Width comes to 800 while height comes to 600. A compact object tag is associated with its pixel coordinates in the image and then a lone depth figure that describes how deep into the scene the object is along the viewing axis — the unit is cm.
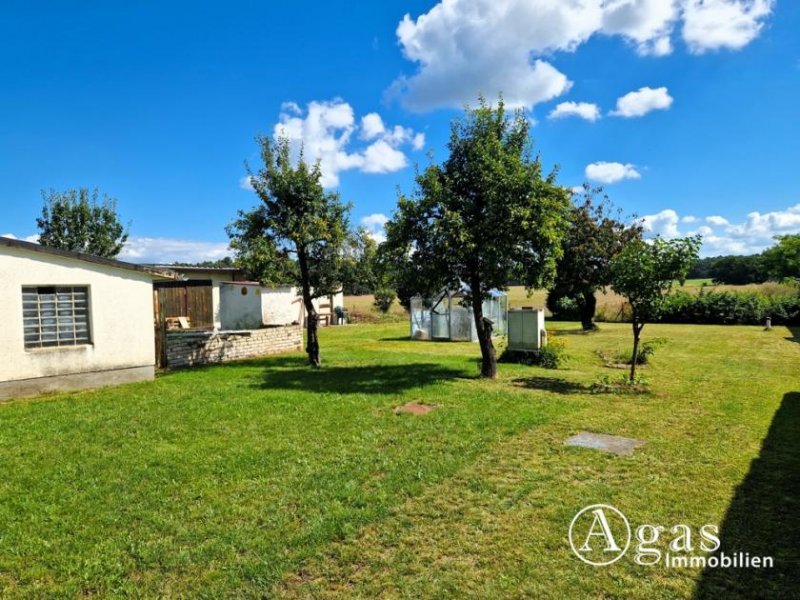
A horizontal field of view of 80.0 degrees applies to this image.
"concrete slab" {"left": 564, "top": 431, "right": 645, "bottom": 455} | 647
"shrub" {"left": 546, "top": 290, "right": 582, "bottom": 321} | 3391
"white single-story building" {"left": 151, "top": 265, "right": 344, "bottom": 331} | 2547
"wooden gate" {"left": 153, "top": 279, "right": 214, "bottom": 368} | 2446
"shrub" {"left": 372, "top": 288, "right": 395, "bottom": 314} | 3871
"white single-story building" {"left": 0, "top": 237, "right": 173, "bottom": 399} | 977
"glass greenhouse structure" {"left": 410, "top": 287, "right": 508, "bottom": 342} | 2327
